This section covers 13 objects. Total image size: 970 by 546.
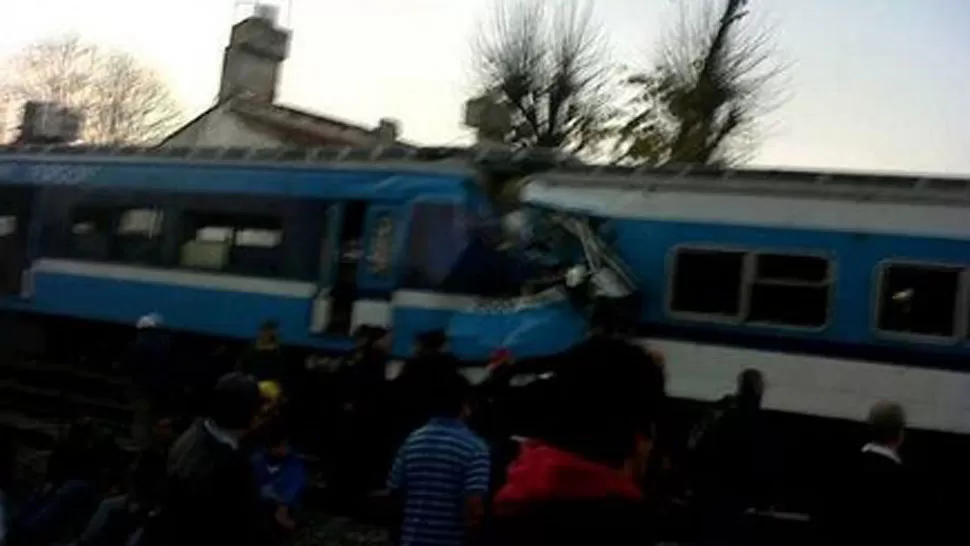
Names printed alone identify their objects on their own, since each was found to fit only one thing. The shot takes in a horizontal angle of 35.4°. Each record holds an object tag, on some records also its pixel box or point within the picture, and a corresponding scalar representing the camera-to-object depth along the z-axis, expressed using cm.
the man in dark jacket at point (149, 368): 1388
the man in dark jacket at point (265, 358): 1252
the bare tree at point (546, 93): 3447
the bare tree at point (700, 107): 3125
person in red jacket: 350
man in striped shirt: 683
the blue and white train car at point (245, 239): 1548
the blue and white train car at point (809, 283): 1278
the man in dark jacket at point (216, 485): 542
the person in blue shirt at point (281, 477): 690
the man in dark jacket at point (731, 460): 987
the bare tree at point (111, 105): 5300
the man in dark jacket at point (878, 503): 640
